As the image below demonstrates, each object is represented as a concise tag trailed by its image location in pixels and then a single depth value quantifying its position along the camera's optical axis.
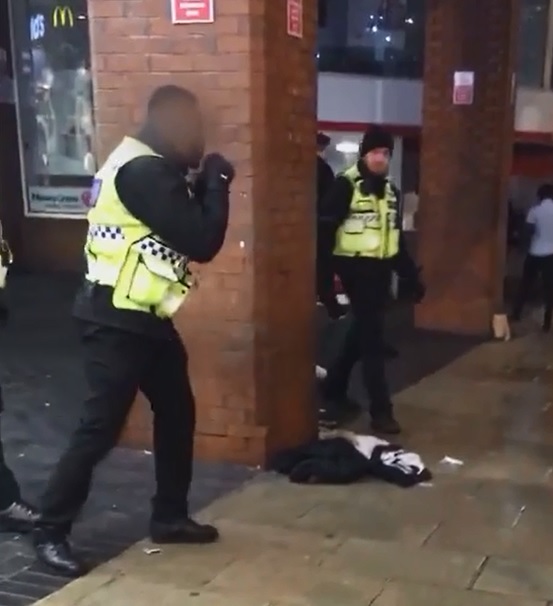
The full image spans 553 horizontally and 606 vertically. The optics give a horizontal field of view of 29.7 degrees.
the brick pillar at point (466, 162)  9.30
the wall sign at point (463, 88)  9.39
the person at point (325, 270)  6.01
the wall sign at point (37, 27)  13.15
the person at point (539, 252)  11.05
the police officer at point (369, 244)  5.98
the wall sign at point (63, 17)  12.92
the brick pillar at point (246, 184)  4.95
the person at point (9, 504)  4.35
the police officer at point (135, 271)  3.72
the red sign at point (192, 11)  4.94
